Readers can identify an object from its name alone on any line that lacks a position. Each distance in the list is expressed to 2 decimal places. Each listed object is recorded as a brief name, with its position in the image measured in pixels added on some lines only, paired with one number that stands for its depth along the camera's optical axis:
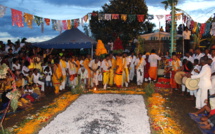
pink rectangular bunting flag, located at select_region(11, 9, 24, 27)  9.95
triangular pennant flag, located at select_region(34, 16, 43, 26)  11.81
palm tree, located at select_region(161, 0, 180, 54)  14.09
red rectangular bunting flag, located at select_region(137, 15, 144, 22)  15.06
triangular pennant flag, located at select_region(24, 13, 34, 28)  10.95
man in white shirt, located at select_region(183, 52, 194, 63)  10.15
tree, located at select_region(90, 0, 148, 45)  24.55
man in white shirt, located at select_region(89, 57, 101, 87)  10.85
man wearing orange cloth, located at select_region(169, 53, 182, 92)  9.88
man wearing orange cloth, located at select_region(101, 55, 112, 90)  10.96
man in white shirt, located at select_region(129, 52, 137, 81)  13.46
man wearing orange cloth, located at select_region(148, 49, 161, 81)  12.15
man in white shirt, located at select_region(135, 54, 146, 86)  11.83
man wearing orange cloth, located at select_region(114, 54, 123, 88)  10.86
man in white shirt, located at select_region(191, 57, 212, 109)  6.75
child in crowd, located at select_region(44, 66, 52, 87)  10.48
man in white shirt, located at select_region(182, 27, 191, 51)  16.50
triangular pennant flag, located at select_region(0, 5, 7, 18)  9.16
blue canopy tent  14.66
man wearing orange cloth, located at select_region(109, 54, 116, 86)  11.36
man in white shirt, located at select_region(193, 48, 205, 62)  9.42
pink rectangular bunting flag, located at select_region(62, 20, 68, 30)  14.07
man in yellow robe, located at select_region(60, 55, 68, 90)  10.62
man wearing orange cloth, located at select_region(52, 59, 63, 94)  10.10
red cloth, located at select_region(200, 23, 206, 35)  13.28
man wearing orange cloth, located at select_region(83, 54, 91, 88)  11.12
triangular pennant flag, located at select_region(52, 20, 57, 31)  13.48
